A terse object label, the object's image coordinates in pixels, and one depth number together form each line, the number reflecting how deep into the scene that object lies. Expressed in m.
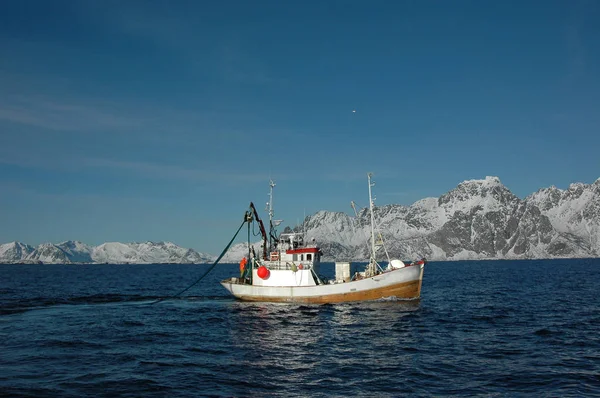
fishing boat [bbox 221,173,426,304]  46.25
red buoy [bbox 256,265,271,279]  47.88
